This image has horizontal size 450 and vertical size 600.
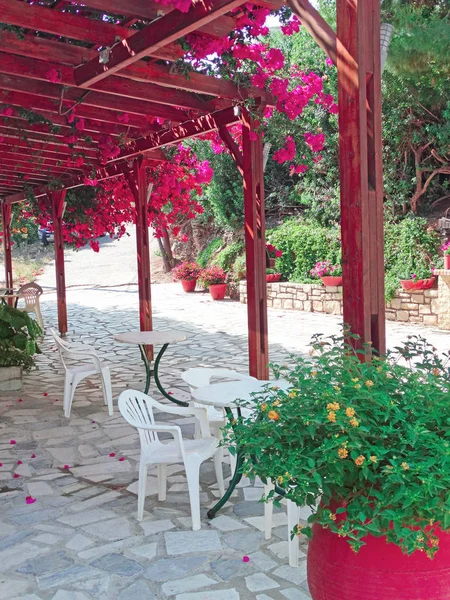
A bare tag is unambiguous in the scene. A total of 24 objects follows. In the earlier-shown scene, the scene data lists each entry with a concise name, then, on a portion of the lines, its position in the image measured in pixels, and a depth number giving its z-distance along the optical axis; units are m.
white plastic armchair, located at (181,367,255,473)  3.50
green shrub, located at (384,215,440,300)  9.99
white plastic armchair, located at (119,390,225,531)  3.02
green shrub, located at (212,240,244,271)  14.66
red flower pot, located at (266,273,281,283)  12.80
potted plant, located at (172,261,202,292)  15.58
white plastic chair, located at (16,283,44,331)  9.83
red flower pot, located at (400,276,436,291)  9.60
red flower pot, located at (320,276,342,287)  11.00
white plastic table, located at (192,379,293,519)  2.97
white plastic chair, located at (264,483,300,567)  2.62
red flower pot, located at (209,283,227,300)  14.03
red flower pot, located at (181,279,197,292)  15.56
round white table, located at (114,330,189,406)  5.25
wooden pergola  2.53
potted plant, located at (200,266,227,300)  14.06
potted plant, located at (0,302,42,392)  6.12
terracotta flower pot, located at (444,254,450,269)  9.09
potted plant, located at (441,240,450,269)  9.10
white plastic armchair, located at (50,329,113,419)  5.09
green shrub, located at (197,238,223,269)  16.05
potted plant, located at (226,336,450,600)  1.61
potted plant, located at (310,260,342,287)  11.05
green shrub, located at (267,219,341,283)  11.99
